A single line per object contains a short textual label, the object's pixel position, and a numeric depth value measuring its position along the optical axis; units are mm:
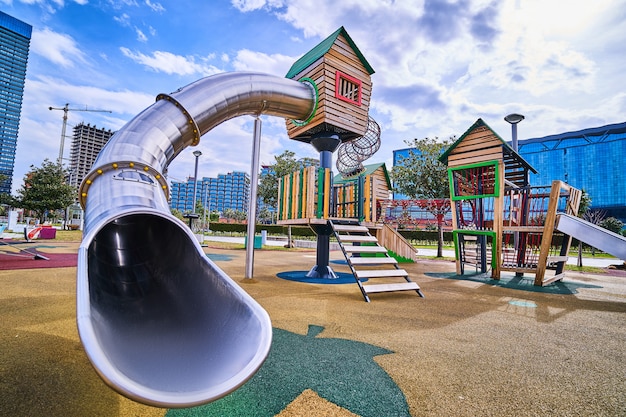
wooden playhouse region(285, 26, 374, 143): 7379
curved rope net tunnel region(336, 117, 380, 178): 9820
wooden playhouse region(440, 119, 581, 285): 8258
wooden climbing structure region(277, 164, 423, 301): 6031
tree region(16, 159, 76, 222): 25938
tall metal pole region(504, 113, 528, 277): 9477
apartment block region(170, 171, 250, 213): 195000
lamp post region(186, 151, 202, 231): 20370
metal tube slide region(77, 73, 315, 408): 1467
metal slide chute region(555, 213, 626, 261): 6070
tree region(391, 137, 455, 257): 19250
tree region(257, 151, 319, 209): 24938
